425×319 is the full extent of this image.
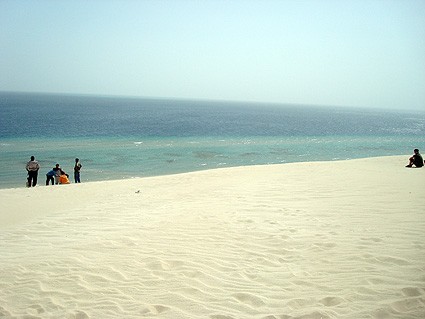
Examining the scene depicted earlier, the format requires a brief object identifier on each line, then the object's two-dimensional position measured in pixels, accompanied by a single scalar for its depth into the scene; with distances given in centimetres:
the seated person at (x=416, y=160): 1613
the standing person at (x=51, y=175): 1655
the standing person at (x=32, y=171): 1623
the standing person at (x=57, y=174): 1641
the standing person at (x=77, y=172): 1730
